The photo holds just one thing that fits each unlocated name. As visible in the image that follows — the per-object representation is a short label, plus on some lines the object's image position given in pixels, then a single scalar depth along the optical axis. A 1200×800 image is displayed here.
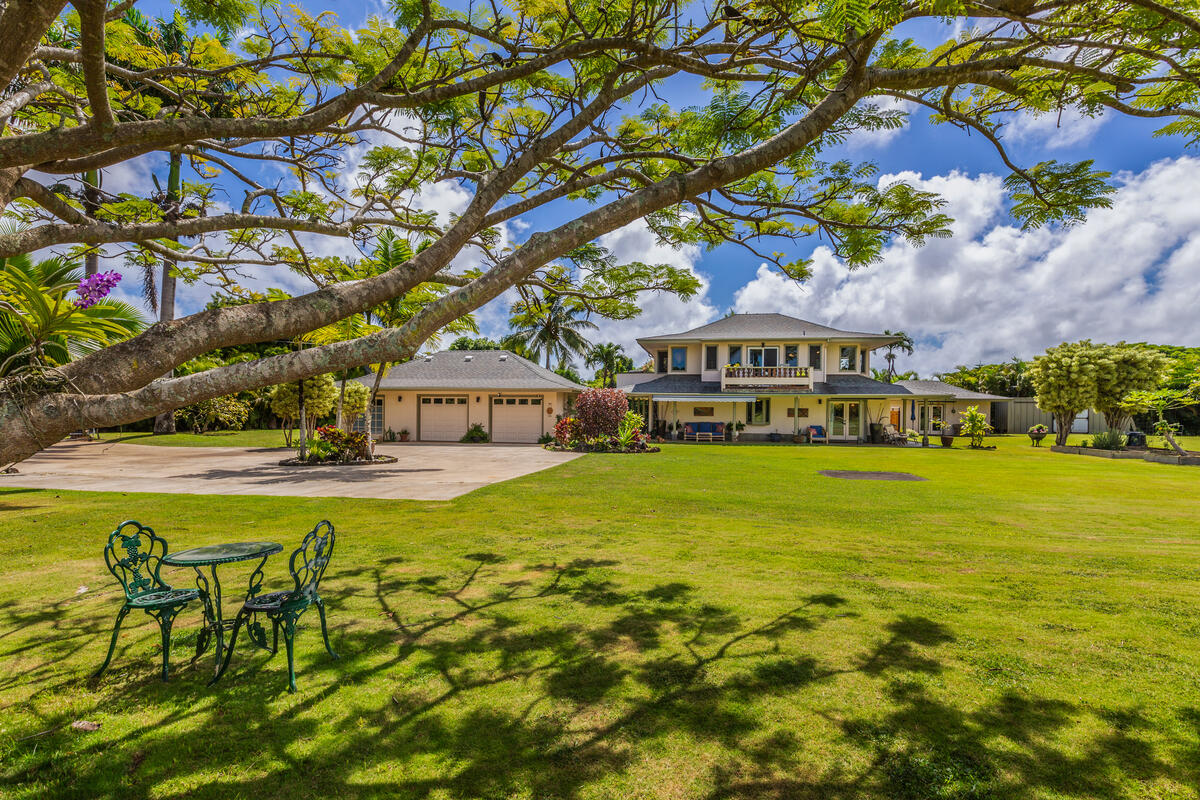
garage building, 28.41
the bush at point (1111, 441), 23.77
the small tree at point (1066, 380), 26.27
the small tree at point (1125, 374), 25.36
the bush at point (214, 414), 28.39
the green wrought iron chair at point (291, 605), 3.65
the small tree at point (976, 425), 26.80
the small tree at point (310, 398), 20.42
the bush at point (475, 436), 28.31
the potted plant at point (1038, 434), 30.12
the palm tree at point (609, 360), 49.31
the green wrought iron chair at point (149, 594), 3.68
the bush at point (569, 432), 23.73
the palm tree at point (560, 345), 40.19
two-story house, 29.75
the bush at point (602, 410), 23.11
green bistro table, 3.73
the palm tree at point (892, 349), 62.57
